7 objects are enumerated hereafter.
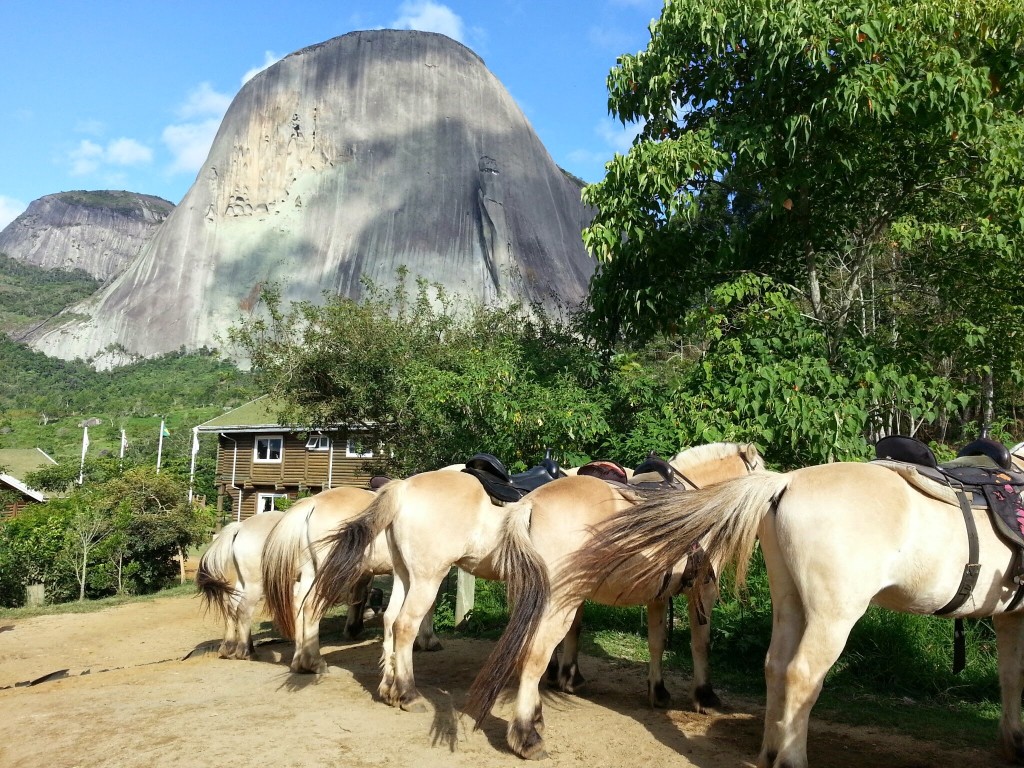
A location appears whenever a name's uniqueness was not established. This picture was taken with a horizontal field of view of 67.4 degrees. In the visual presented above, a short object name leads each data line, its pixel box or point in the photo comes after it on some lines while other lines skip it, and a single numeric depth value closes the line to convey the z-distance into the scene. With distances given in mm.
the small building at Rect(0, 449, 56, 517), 26625
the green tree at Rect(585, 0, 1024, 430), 7773
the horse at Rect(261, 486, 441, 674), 7027
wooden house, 32031
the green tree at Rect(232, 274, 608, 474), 9133
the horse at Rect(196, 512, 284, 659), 8180
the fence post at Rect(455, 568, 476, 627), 9414
